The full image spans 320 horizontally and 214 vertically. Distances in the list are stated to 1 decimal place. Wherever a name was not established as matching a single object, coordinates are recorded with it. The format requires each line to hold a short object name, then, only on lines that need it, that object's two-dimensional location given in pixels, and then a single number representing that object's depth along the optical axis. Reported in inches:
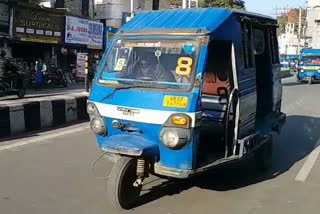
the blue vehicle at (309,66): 1101.7
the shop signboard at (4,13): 784.9
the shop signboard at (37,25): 803.4
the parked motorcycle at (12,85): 532.8
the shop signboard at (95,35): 1026.1
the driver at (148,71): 193.6
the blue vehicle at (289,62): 1958.7
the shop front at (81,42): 933.2
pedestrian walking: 757.5
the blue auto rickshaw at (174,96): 178.9
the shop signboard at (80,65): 904.0
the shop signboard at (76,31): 940.0
